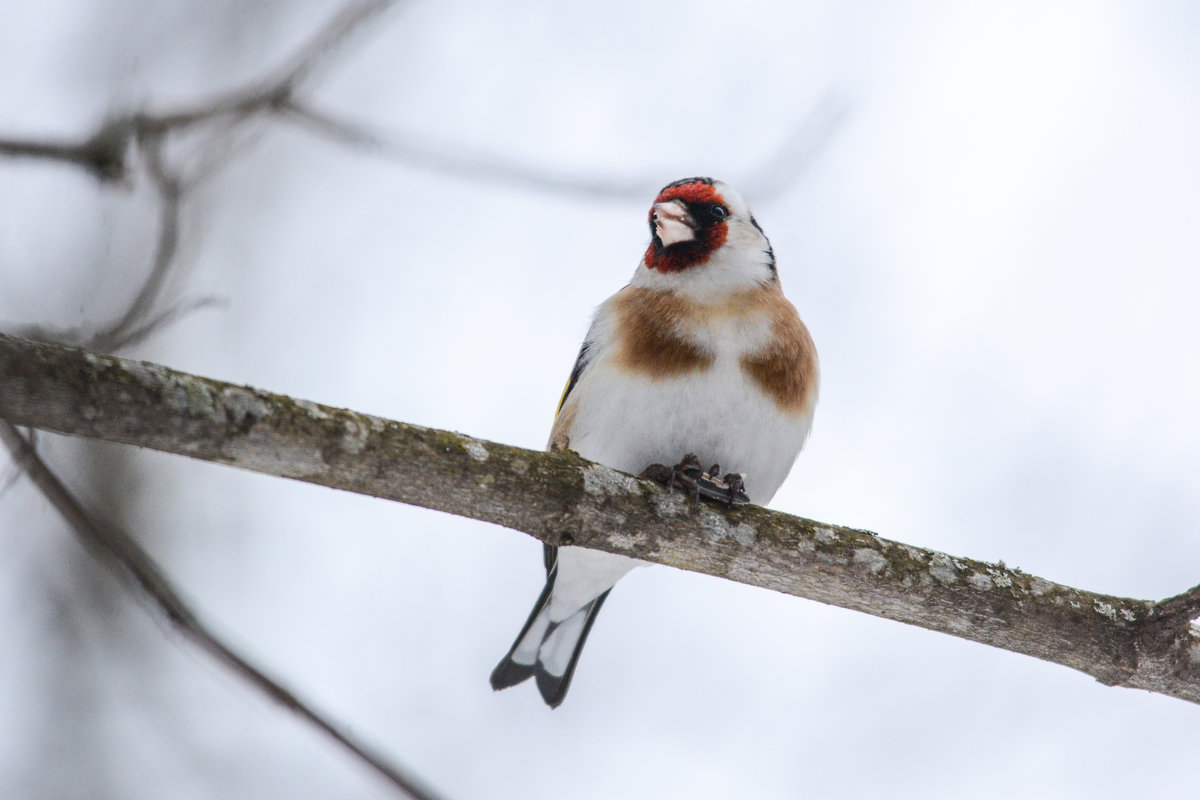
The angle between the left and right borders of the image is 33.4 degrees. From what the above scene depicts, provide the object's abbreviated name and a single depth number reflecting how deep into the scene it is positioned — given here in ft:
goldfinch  28.68
